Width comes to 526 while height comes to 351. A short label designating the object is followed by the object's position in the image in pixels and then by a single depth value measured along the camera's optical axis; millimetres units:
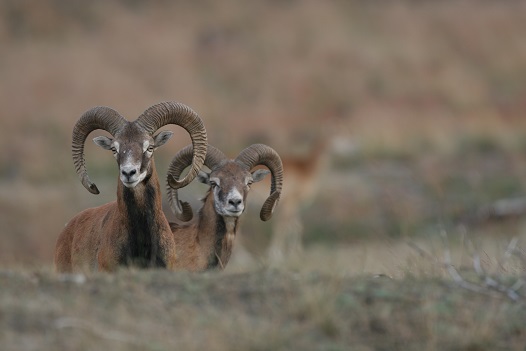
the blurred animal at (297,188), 50844
